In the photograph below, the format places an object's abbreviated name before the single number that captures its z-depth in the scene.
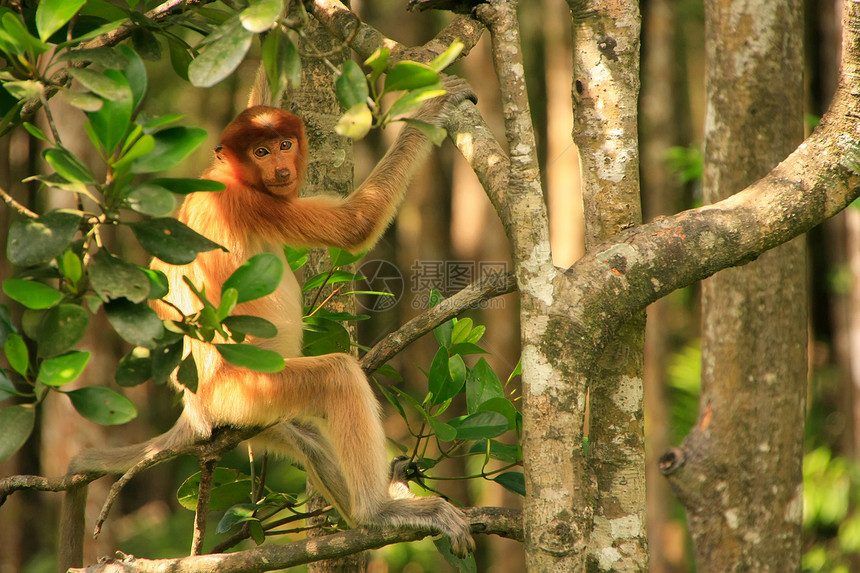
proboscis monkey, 6.20
